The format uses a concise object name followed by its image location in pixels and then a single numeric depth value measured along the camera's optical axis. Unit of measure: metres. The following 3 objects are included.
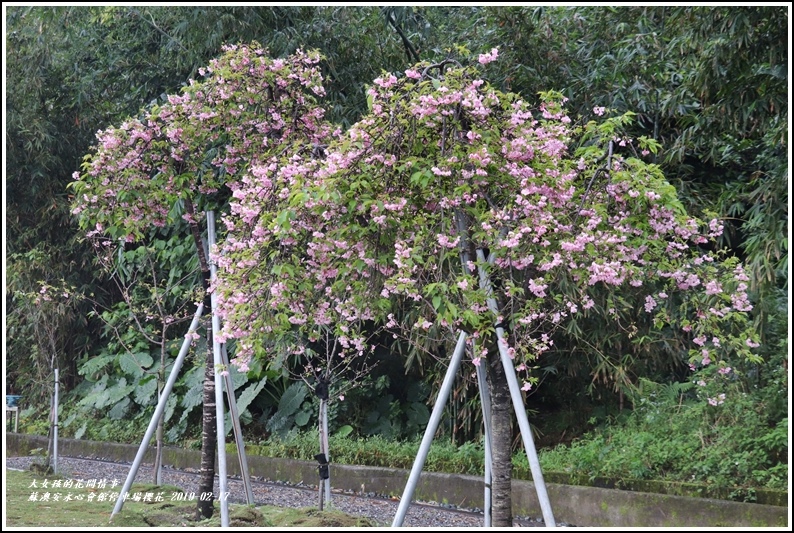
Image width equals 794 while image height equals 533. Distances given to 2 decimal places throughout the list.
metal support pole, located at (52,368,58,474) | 7.89
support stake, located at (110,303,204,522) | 5.56
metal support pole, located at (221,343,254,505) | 5.50
